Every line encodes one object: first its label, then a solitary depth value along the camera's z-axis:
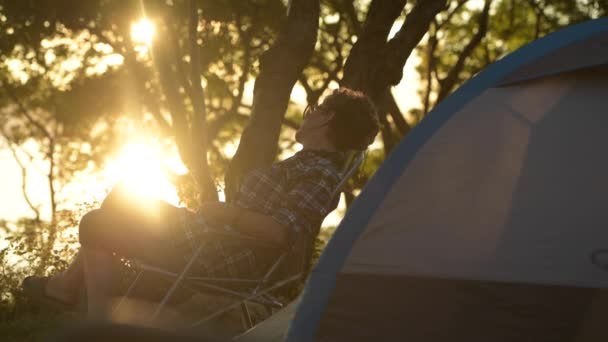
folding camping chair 4.30
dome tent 3.54
